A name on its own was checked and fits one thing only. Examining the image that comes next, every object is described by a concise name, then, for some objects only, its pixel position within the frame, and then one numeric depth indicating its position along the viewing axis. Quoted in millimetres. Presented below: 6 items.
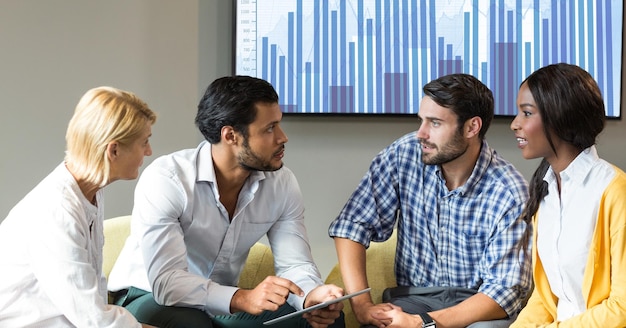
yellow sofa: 3025
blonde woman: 2055
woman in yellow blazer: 2139
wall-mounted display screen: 3467
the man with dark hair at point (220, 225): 2555
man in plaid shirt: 2697
